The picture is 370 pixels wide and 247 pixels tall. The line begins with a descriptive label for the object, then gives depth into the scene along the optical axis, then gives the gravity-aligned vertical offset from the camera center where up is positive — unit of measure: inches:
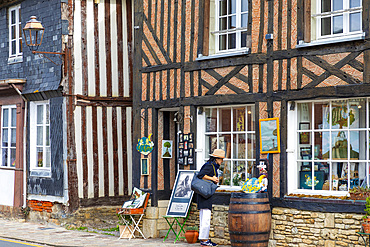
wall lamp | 518.6 +83.1
